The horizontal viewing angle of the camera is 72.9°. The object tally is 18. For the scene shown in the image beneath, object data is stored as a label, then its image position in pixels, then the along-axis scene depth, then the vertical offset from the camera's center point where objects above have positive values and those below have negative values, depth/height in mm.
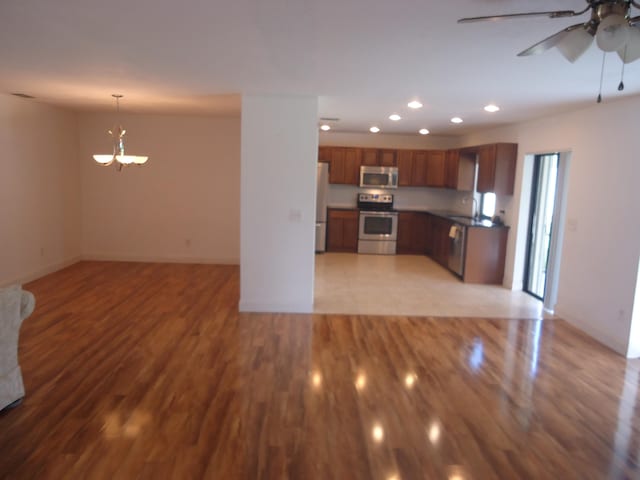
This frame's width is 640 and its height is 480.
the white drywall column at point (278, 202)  4738 -189
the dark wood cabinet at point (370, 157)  8555 +629
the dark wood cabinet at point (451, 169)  8062 +437
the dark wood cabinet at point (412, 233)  8688 -859
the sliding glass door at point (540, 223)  5848 -386
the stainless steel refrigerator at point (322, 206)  8320 -366
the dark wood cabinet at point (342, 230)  8609 -845
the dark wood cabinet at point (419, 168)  8578 +437
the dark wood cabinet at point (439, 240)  7508 -871
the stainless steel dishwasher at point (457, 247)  6734 -876
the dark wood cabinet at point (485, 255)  6551 -936
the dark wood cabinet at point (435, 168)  8555 +460
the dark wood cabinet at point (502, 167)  6355 +386
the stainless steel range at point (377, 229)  8570 -796
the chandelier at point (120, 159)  4648 +227
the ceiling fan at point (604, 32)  1647 +653
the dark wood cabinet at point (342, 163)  8562 +495
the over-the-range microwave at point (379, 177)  8578 +246
